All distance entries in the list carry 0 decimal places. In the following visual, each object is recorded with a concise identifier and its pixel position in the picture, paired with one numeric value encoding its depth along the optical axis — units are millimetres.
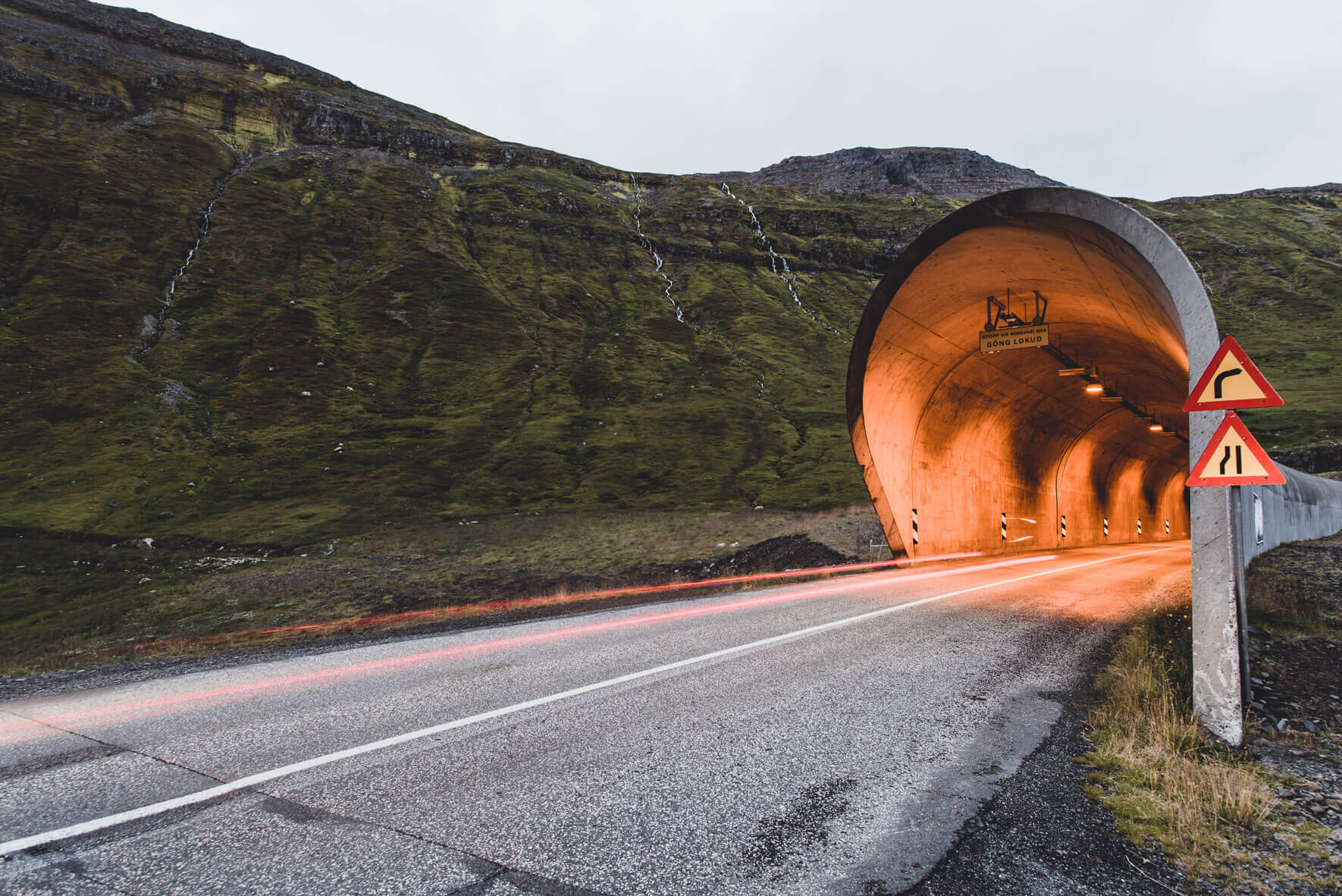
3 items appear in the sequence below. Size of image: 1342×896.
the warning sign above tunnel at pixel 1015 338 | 13938
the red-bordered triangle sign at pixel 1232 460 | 4828
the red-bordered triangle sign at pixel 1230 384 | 5051
